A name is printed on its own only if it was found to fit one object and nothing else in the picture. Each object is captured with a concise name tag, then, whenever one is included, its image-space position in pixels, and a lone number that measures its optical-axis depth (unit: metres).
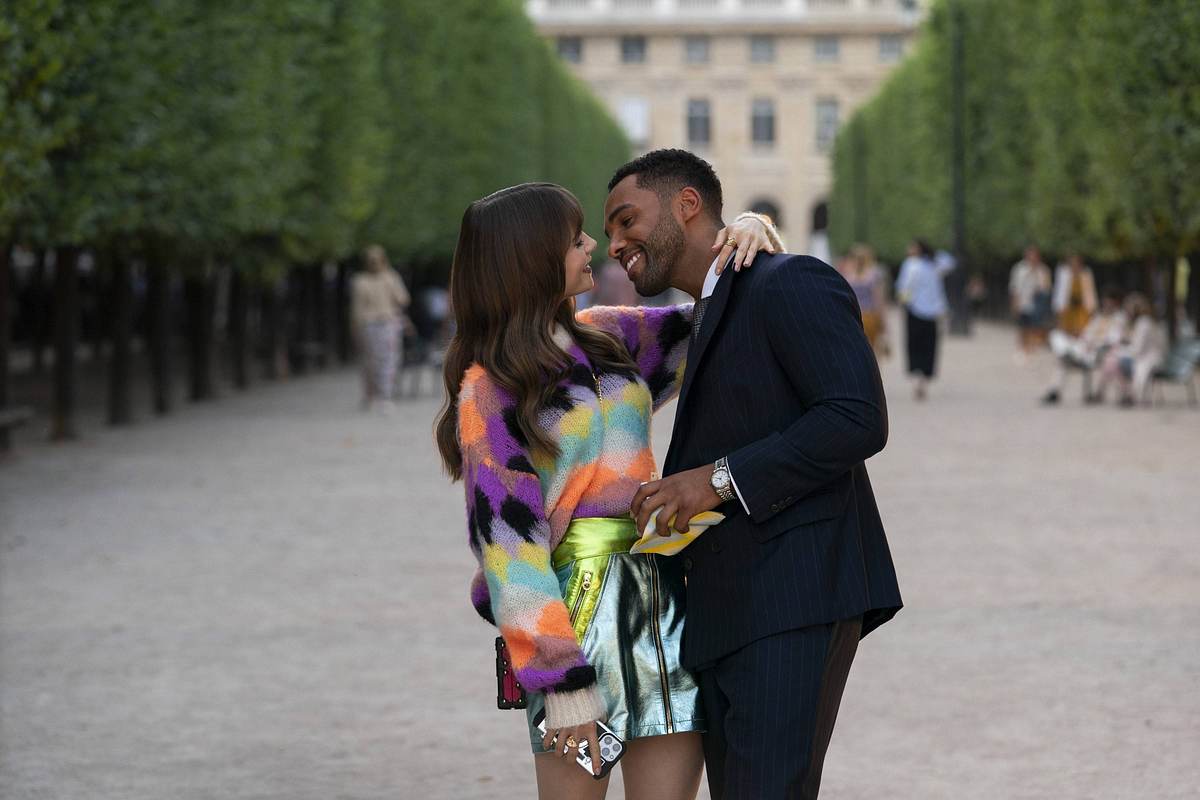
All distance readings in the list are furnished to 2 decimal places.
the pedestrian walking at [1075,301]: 23.83
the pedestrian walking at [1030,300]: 29.11
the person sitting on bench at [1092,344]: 20.62
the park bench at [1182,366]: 19.86
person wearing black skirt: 21.42
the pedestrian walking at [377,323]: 21.20
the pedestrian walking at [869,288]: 23.38
